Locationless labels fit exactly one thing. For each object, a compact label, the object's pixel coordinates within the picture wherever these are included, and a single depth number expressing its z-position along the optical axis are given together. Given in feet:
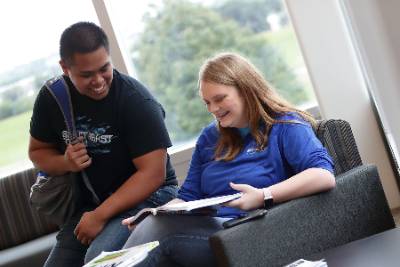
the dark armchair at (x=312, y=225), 6.88
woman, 7.41
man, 8.92
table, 5.75
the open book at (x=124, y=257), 6.35
